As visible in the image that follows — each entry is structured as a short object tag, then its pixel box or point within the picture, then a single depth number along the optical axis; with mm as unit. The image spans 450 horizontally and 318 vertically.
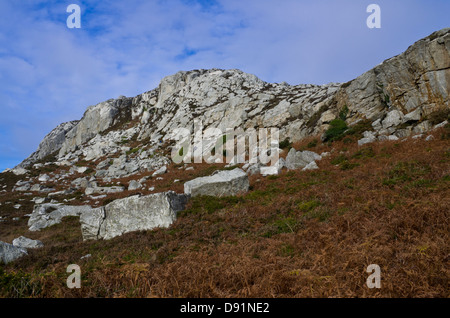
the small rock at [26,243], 11391
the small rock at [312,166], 16578
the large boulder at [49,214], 16406
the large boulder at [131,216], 10266
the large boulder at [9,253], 8447
